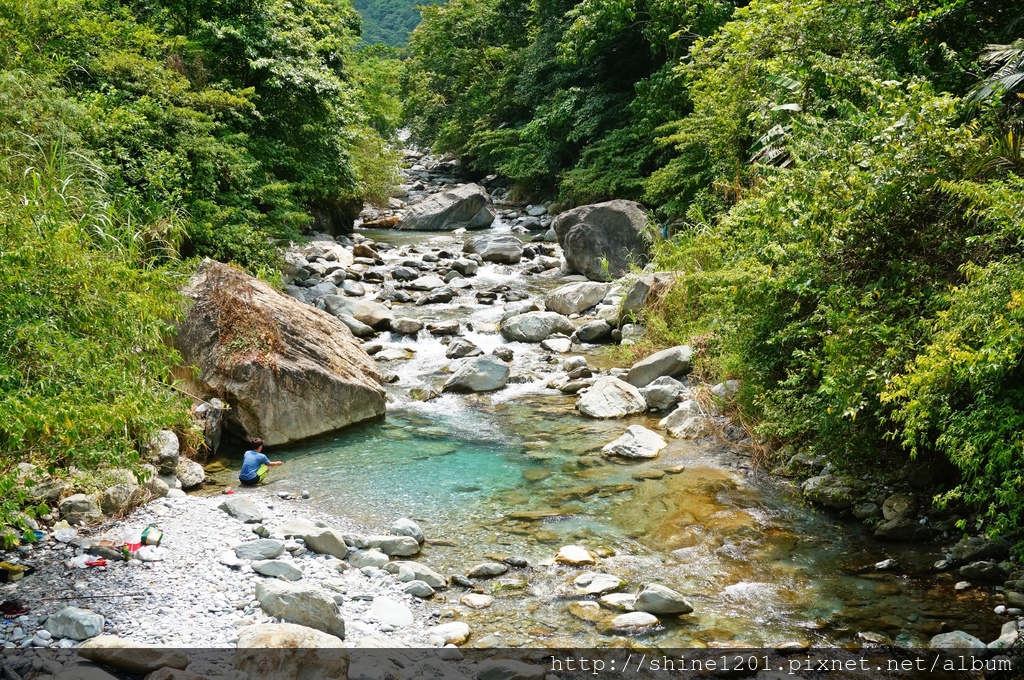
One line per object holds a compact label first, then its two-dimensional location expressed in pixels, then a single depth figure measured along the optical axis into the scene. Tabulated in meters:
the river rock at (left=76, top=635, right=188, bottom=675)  3.79
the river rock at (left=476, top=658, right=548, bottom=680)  4.33
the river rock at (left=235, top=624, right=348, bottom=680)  3.95
